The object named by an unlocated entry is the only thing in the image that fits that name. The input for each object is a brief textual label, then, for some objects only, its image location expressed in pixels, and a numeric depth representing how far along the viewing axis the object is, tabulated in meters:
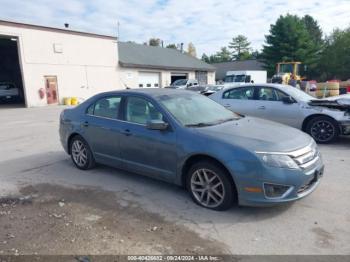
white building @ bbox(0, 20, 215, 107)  21.14
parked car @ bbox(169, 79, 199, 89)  28.42
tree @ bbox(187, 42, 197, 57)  90.56
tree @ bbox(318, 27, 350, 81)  48.96
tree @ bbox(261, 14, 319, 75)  48.38
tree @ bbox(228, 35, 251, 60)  90.25
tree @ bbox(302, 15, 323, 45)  71.94
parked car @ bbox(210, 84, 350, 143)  7.35
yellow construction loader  26.92
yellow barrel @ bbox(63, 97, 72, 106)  23.41
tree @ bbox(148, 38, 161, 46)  70.96
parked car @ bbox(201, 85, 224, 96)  19.02
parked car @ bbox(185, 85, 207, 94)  20.63
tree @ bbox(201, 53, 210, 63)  94.99
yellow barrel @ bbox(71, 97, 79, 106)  23.45
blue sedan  3.63
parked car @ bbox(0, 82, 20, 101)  25.31
